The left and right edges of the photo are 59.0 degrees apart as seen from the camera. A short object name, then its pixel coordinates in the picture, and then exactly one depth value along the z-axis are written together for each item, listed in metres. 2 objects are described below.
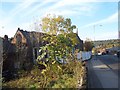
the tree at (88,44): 27.00
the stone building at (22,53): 9.27
